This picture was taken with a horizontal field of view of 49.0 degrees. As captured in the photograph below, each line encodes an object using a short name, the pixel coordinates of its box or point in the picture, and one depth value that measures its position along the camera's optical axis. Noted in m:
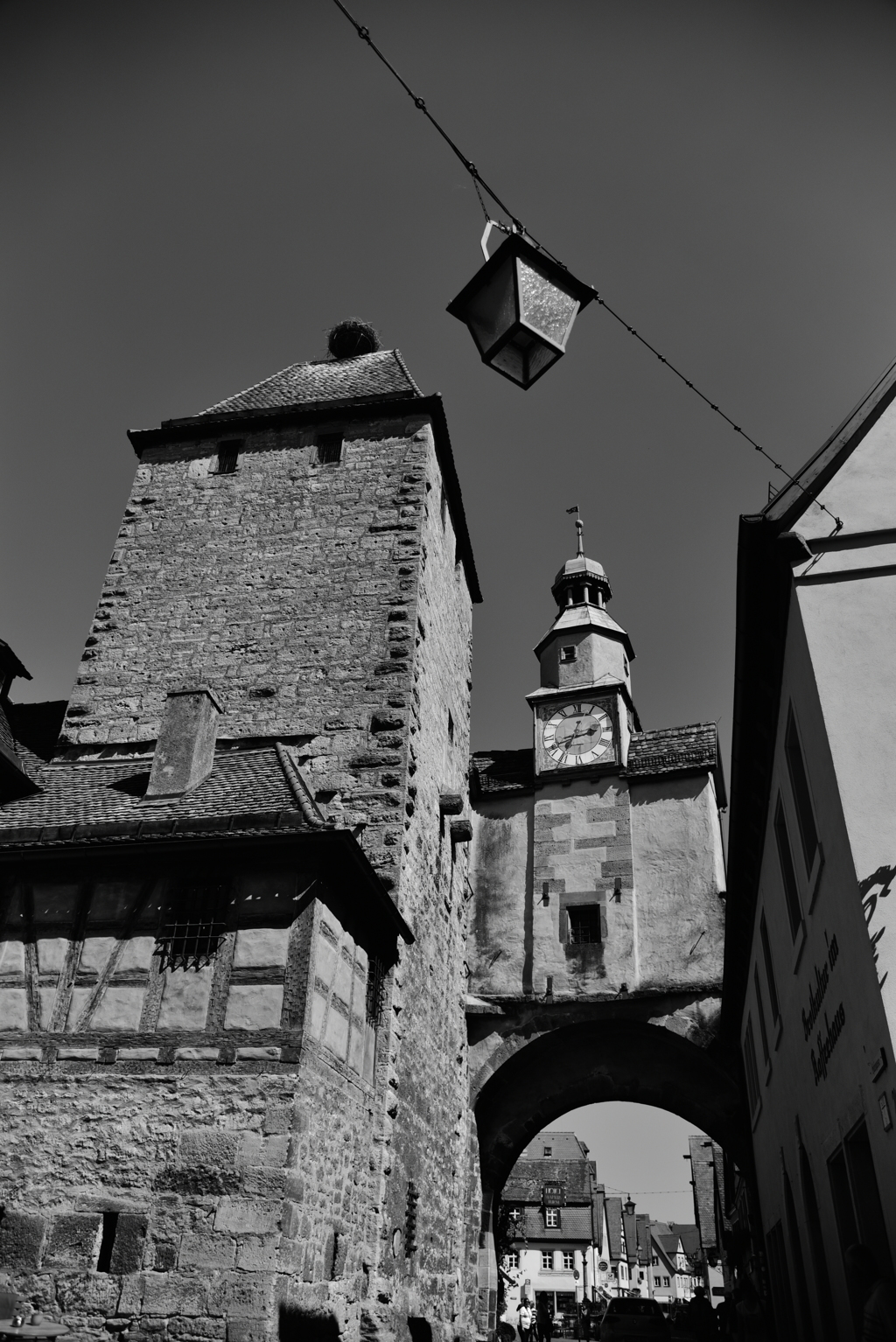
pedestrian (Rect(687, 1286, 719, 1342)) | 16.97
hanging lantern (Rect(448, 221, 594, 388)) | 4.89
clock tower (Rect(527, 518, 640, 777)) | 15.88
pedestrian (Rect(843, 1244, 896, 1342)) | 5.01
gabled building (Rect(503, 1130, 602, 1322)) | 38.69
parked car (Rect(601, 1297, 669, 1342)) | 16.34
